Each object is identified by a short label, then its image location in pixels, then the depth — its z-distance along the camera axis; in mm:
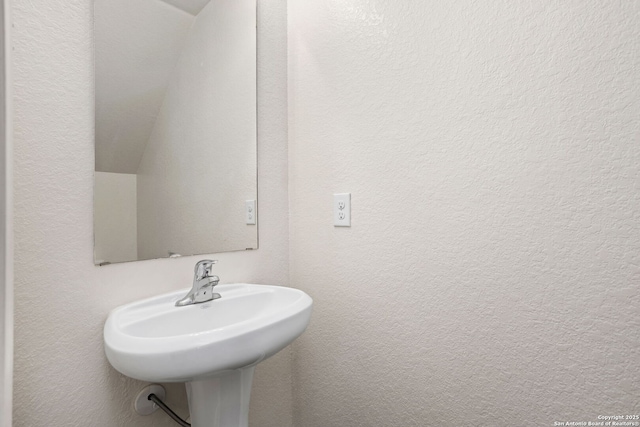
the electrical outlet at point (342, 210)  1132
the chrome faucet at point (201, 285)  947
